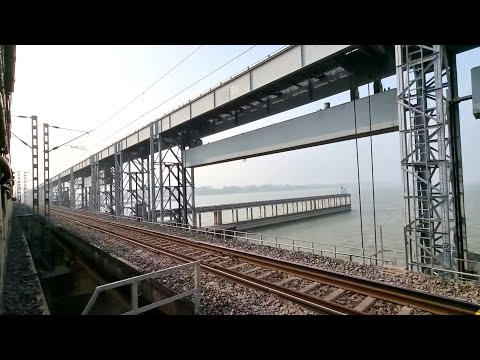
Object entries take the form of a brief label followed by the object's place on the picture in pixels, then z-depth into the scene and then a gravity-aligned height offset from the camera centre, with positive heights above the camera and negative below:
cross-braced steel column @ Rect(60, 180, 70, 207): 80.28 -0.94
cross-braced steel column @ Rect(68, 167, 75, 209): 54.86 +0.90
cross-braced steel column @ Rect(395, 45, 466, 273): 8.14 +0.64
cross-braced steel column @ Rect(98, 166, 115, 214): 41.15 +2.58
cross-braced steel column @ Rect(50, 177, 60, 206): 88.71 +0.76
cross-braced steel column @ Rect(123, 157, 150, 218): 29.31 +1.13
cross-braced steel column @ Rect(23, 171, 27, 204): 65.87 +2.41
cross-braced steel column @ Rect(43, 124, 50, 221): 16.88 +2.52
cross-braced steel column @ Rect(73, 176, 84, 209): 62.14 +2.78
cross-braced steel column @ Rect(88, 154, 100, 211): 38.12 +1.52
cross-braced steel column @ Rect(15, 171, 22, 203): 65.74 +2.87
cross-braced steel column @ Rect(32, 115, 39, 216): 16.27 +3.16
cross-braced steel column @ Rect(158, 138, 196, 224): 21.58 +0.35
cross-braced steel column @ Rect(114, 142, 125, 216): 29.89 +1.56
